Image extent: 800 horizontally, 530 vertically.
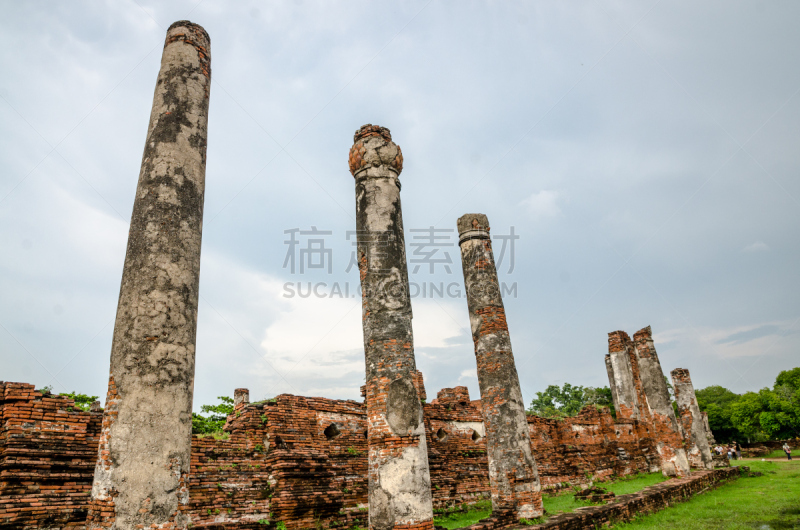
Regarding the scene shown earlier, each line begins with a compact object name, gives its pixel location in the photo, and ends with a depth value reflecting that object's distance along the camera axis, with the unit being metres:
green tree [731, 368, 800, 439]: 33.72
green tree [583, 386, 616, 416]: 40.49
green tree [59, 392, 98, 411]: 15.27
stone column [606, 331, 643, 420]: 21.80
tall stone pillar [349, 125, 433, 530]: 5.49
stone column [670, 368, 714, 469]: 18.50
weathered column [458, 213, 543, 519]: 8.98
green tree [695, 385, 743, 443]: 38.50
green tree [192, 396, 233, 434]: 14.59
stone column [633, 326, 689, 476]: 15.45
